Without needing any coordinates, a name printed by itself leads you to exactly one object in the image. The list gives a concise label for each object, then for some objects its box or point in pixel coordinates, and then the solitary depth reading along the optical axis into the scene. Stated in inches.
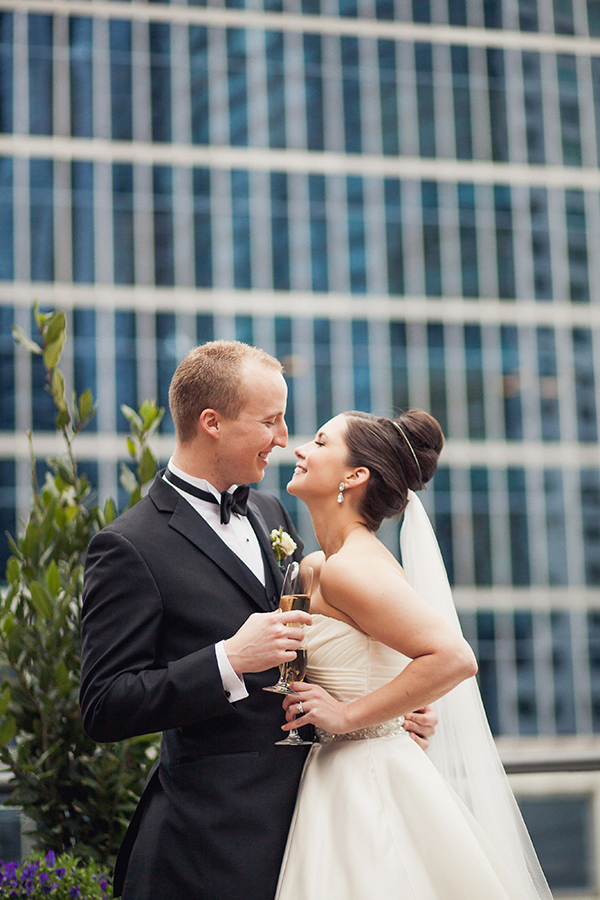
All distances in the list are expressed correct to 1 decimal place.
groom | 97.0
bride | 101.4
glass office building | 1409.9
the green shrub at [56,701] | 156.5
